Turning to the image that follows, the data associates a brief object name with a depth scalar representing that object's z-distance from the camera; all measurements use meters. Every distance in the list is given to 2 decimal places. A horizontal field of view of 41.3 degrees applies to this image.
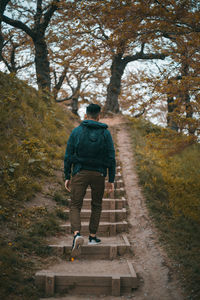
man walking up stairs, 4.02
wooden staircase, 3.48
